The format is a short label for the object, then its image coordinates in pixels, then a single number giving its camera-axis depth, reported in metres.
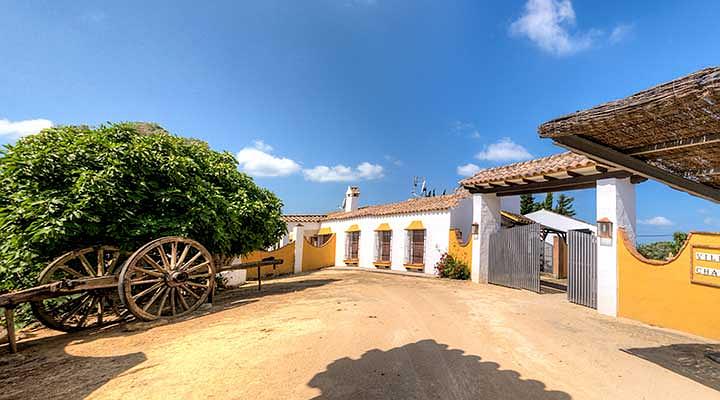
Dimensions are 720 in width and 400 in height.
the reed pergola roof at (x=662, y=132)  2.55
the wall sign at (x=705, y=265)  5.13
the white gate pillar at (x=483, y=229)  10.78
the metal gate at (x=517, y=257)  9.19
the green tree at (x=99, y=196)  5.54
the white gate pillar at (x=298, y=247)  15.62
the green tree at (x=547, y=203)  27.23
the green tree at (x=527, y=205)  26.11
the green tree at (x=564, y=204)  28.36
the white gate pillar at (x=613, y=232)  6.80
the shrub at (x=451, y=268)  11.76
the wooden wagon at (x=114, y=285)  5.14
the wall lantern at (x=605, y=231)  6.95
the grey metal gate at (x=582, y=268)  7.37
